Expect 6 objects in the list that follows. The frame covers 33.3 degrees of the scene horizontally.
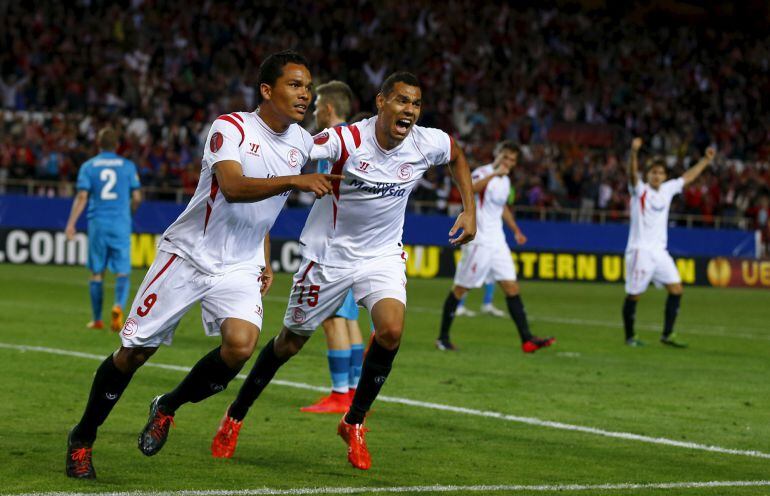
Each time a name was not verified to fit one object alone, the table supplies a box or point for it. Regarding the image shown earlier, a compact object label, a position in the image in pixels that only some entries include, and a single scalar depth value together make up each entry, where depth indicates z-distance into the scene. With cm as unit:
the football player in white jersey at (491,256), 1353
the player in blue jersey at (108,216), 1412
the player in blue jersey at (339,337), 866
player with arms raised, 1491
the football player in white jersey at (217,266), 608
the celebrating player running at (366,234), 696
